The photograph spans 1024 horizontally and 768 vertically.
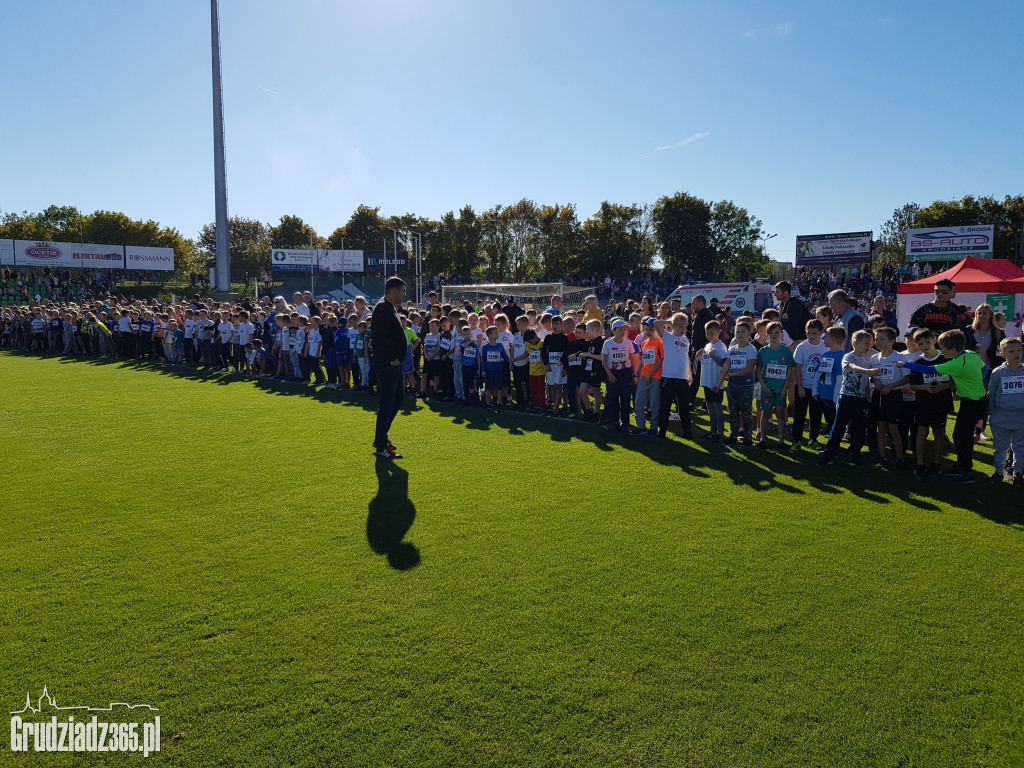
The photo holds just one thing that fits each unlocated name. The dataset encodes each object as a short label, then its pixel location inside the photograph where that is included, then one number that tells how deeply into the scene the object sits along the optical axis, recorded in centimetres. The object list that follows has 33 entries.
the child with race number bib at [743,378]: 852
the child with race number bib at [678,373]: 897
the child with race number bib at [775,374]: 829
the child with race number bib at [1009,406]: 657
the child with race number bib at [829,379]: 812
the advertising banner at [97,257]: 5153
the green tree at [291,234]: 7719
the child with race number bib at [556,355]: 1081
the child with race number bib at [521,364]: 1147
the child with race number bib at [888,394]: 736
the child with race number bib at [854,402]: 739
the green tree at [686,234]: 5688
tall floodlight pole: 3538
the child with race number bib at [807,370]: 837
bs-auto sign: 4066
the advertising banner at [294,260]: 5219
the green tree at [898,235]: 5484
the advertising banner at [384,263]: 5575
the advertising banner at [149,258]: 5406
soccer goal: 3274
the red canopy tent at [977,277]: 1439
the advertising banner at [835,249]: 4659
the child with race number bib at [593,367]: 1029
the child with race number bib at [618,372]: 969
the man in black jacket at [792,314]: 988
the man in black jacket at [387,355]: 777
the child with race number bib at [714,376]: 881
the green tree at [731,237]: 5781
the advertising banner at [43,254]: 4941
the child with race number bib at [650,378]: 927
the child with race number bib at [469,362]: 1198
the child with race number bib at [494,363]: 1153
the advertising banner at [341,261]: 5428
